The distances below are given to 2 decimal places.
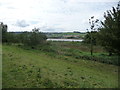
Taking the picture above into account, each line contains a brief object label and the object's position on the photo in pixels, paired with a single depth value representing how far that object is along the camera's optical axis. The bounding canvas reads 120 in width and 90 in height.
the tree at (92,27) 11.05
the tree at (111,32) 6.13
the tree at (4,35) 15.63
